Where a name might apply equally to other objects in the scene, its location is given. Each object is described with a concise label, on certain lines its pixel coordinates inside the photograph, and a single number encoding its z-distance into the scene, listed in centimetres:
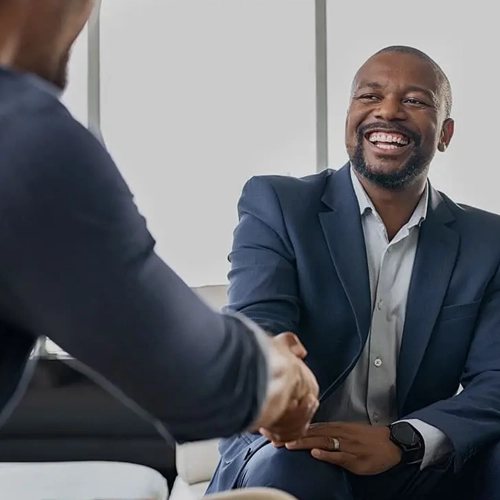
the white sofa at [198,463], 305
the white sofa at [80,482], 265
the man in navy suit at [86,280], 118
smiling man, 242
